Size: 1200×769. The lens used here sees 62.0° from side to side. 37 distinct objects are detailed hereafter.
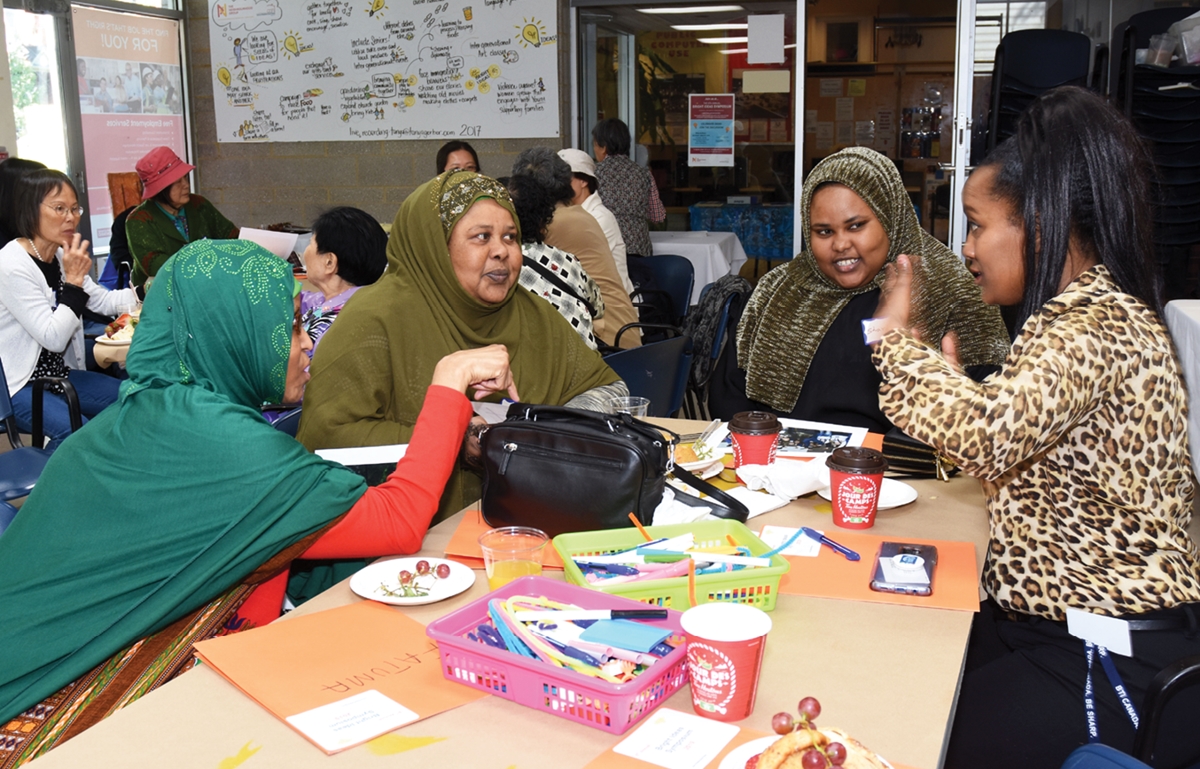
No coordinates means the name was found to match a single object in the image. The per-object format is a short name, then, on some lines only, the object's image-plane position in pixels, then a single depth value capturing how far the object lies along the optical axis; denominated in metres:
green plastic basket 1.34
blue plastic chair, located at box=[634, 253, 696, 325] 5.22
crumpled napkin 1.89
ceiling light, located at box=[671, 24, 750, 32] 6.59
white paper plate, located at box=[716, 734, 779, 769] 0.96
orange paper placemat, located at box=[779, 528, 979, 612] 1.44
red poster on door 6.86
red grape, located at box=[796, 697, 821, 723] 0.90
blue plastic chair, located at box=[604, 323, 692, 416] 3.02
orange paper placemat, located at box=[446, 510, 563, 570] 1.59
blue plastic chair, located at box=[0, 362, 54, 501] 2.82
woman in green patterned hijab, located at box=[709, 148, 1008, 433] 2.56
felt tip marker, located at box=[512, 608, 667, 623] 1.25
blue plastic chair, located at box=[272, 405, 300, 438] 2.52
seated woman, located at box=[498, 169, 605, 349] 3.66
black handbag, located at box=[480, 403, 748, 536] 1.61
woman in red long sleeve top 1.45
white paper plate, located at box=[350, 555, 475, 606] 1.45
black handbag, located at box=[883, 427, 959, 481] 2.03
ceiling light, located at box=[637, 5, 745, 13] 6.50
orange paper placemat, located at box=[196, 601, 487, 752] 1.18
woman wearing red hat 5.39
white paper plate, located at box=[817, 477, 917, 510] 1.84
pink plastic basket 1.09
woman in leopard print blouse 1.40
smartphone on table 1.47
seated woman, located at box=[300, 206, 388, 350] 3.59
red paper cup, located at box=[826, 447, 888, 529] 1.71
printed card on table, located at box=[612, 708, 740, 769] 1.04
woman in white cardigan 3.66
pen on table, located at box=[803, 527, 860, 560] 1.61
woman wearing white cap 5.16
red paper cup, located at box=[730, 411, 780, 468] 2.01
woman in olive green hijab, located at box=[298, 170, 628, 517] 2.18
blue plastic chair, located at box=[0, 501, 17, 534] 1.89
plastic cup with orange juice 1.49
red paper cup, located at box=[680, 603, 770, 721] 1.07
